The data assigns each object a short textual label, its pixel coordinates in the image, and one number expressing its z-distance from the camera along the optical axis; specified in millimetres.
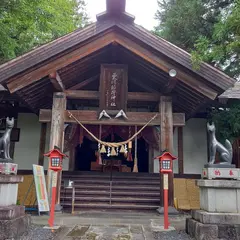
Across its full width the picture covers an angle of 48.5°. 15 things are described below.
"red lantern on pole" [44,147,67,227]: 6250
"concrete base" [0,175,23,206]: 5074
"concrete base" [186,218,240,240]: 4883
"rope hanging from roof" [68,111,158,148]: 8109
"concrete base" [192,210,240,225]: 5004
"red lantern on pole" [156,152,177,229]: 6352
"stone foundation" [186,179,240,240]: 4906
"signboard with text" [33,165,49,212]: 7430
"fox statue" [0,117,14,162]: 5735
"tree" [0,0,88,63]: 8961
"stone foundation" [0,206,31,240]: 4832
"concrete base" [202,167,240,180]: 5359
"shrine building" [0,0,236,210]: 7531
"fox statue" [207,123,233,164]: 5668
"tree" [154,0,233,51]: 13623
